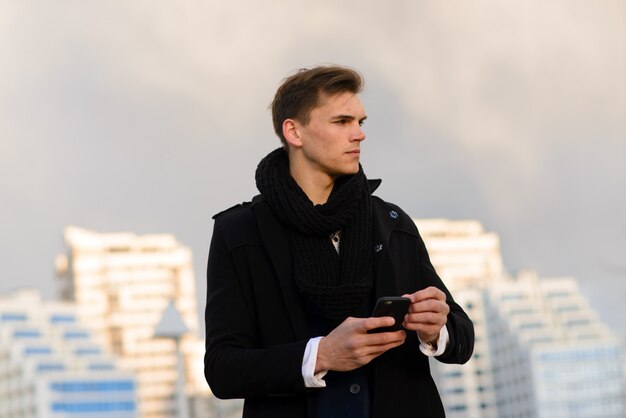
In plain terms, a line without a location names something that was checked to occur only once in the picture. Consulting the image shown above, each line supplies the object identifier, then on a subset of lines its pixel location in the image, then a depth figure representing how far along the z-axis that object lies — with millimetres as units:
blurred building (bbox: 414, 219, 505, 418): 168125
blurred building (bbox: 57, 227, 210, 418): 186375
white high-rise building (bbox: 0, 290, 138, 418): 132500
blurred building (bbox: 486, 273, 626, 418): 157512
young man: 2660
